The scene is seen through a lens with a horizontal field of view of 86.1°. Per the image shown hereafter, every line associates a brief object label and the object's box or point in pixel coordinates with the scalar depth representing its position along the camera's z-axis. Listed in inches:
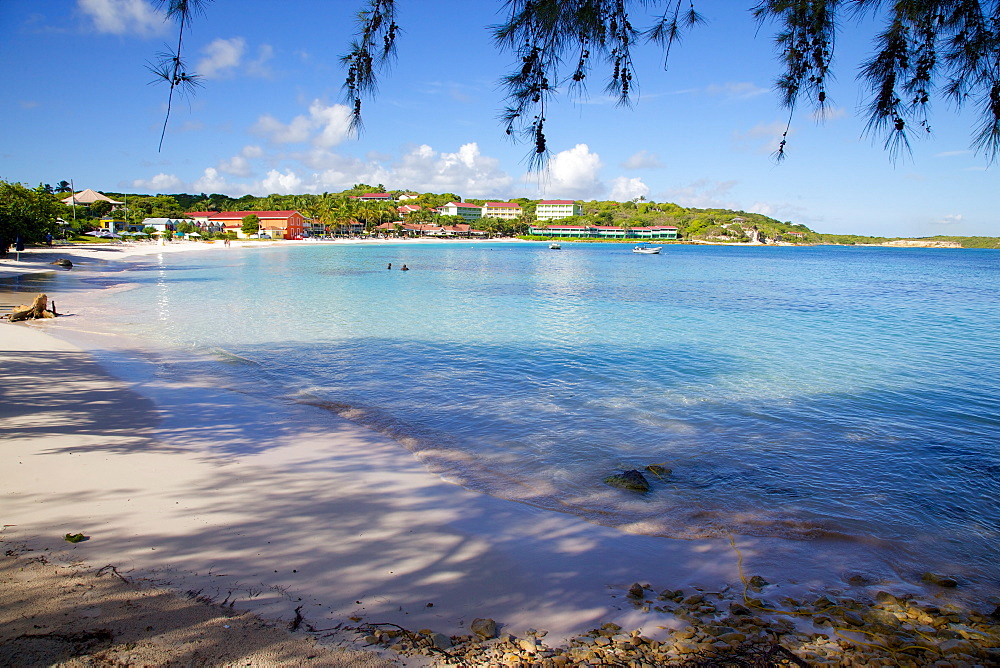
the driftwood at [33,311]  633.0
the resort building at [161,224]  3976.1
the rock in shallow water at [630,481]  259.1
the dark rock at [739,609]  157.0
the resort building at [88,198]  3681.4
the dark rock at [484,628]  139.4
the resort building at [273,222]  4736.7
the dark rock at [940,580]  189.0
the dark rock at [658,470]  281.6
